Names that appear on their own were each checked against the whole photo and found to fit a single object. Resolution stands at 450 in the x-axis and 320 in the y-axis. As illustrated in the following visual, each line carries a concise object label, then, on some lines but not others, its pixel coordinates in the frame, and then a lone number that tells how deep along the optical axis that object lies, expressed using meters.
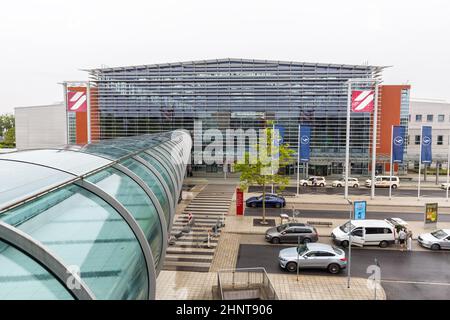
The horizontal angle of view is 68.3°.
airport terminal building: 37.69
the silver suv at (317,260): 12.67
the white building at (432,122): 45.10
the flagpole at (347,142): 25.75
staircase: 13.48
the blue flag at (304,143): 29.00
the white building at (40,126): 45.78
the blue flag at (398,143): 27.93
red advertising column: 21.66
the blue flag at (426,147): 27.28
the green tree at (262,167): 21.39
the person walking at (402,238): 15.84
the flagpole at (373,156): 25.62
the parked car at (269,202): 24.58
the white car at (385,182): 33.53
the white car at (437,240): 15.50
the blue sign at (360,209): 14.28
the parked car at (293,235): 16.08
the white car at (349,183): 34.22
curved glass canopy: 2.29
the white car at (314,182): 34.84
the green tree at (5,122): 86.50
